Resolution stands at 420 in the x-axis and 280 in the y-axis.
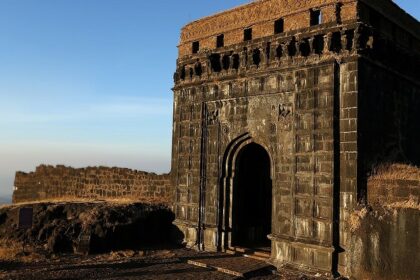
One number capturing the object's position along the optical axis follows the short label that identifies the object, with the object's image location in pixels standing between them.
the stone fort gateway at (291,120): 11.53
